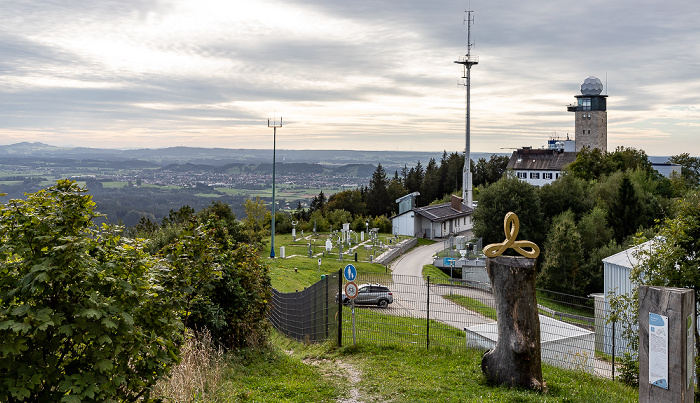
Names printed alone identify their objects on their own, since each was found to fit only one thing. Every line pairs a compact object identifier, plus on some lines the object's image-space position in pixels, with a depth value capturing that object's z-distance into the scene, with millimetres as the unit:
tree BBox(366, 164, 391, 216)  88625
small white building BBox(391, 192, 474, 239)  56844
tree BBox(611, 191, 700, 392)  9883
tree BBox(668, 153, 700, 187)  87975
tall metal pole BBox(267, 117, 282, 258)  35906
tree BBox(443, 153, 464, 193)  95938
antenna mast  61188
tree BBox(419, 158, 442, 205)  96812
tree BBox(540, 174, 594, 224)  50312
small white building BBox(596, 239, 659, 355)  20047
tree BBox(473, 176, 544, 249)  46969
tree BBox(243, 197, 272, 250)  45591
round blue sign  12648
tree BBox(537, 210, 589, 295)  37062
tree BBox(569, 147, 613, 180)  67438
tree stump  9055
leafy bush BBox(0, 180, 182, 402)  4598
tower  101125
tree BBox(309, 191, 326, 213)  89050
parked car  17422
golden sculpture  9438
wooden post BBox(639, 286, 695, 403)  6742
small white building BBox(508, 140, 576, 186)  99250
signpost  12352
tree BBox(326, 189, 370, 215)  83781
